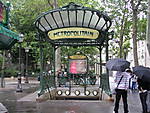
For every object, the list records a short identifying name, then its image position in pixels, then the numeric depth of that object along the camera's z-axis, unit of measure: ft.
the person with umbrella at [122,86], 19.51
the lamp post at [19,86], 39.63
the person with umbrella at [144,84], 19.13
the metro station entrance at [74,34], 26.90
